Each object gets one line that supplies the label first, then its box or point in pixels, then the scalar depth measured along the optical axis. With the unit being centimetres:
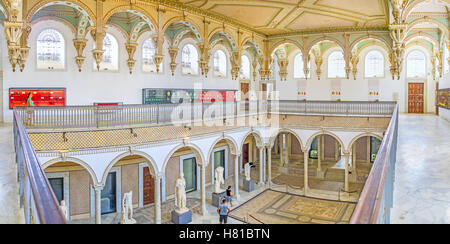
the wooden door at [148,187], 1560
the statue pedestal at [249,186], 1791
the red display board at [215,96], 2027
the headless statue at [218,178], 1534
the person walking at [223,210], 1242
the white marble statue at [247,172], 1787
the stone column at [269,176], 1928
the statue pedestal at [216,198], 1525
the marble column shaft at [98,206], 1123
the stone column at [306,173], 1770
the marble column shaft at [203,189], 1442
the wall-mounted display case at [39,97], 1339
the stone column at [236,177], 1681
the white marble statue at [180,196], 1291
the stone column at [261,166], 1931
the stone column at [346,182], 1733
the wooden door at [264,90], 2680
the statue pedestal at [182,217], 1295
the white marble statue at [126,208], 1222
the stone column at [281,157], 2247
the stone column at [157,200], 1271
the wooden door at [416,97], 2411
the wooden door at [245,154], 2308
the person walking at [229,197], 1354
